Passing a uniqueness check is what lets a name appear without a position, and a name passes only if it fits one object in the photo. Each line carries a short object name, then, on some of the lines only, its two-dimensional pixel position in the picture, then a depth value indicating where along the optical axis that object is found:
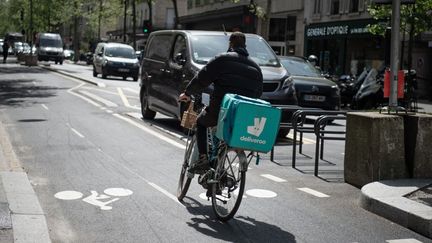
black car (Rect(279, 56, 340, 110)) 16.00
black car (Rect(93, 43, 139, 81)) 33.81
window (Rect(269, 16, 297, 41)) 41.91
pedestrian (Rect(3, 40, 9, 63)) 52.41
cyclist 6.37
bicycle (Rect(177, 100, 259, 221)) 5.94
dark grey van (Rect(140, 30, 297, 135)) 12.04
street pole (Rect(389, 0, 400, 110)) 9.15
